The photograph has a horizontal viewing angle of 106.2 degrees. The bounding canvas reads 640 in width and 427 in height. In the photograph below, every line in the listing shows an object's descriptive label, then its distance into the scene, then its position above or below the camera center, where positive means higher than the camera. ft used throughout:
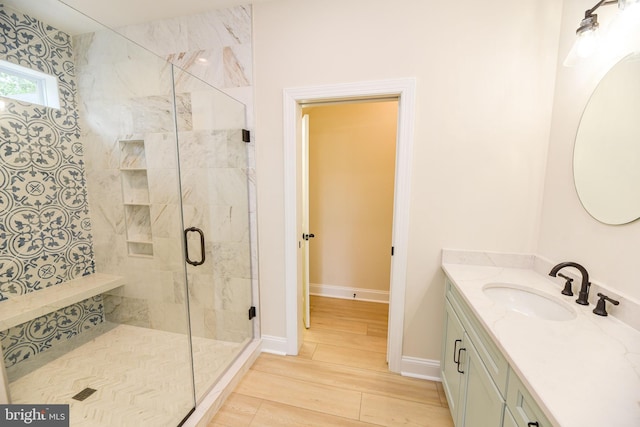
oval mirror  3.31 +0.66
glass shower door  6.09 -0.87
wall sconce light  3.45 +2.29
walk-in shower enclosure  4.54 -0.90
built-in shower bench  4.35 -2.37
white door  7.02 -1.02
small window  3.95 +1.87
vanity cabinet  2.53 -2.58
